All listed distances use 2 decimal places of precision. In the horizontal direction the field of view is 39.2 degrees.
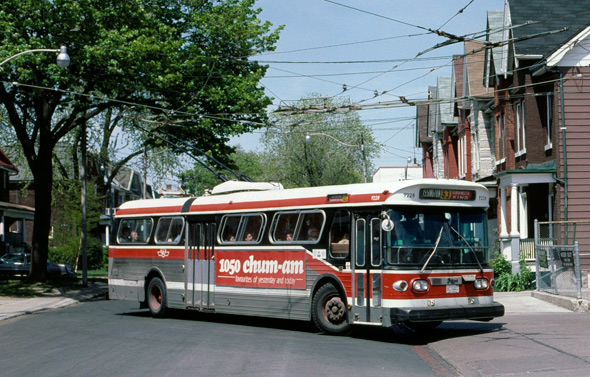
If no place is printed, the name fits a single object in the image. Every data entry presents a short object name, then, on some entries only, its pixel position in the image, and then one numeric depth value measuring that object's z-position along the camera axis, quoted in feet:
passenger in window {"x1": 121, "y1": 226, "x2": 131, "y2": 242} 72.43
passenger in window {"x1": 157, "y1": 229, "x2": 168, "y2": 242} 67.36
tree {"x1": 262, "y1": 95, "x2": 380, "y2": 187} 211.41
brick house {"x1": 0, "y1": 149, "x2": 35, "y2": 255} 185.25
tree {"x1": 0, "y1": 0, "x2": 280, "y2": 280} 88.38
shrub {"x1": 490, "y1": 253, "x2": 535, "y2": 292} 80.64
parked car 145.07
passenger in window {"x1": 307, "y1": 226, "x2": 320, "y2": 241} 52.19
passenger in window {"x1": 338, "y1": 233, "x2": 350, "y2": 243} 49.47
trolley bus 46.37
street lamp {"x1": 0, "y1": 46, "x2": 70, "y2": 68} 70.44
